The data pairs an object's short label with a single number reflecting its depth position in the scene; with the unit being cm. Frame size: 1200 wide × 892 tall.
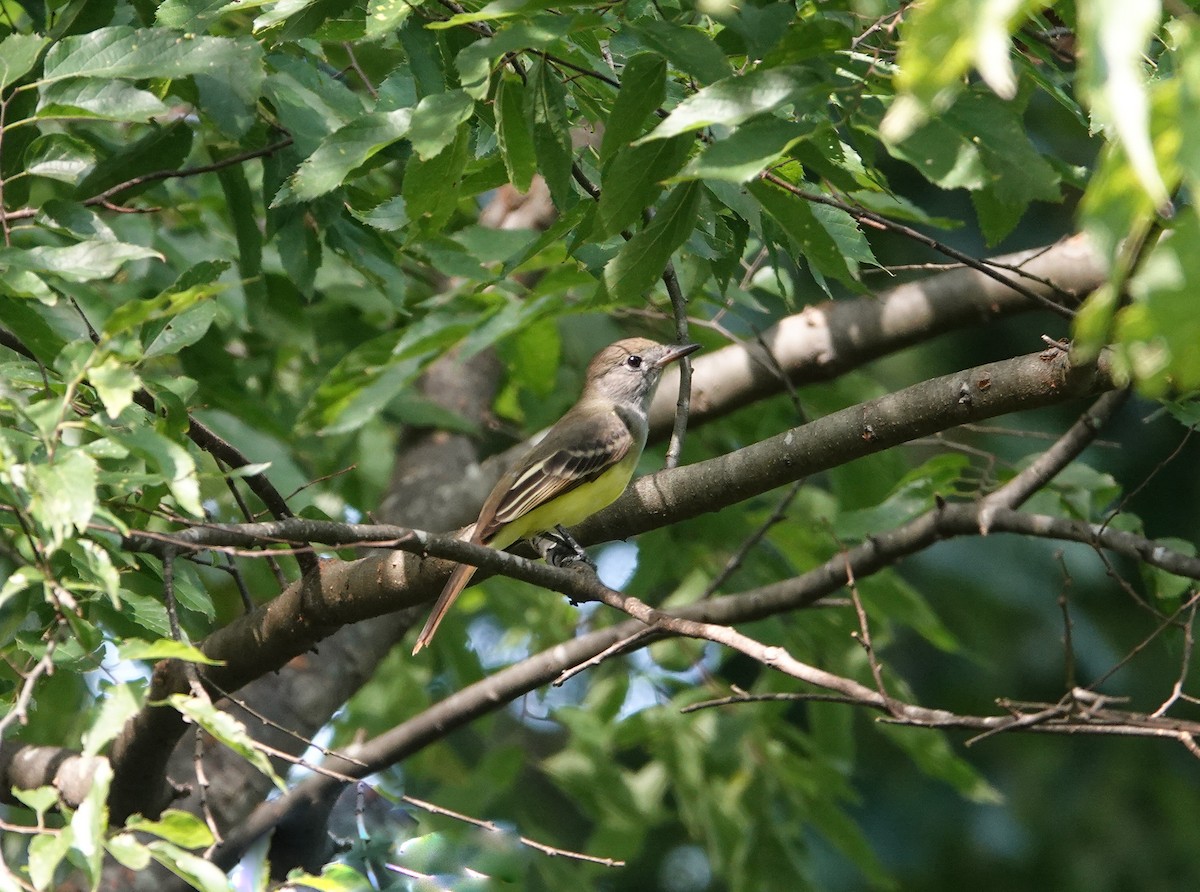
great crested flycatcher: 1196
